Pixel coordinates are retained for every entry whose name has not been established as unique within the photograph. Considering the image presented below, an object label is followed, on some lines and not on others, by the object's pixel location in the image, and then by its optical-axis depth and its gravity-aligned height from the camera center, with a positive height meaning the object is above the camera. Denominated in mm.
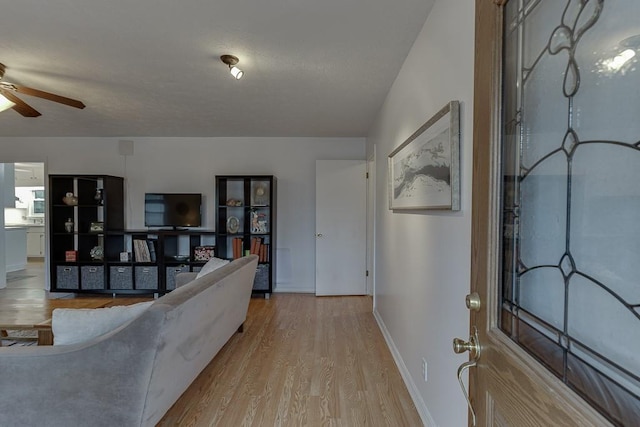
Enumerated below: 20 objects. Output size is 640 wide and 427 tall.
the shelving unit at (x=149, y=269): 4684 -856
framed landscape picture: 1490 +257
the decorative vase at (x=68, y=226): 4770 -251
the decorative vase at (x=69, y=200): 4707 +126
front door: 519 -7
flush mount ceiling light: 2393 +1090
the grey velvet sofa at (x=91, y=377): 1429 -745
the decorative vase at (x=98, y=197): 4824 +177
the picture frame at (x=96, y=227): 4742 -264
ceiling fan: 2449 +872
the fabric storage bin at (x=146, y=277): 4688 -972
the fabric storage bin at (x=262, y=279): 4684 -996
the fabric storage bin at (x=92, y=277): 4676 -971
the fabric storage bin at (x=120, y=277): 4680 -972
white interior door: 4770 -253
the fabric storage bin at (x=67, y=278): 4688 -988
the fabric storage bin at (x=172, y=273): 4691 -915
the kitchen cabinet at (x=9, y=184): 6348 +494
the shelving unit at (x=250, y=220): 4695 -159
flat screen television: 4863 -12
